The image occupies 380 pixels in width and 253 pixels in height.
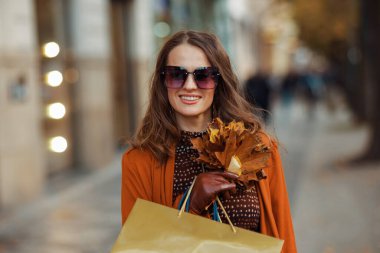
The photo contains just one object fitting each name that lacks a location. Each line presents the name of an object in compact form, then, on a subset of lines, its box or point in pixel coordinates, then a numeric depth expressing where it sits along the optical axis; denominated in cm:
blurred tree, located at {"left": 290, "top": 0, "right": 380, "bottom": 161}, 1223
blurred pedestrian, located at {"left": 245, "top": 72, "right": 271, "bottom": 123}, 1656
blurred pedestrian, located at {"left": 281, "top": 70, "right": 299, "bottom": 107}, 3523
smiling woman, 258
